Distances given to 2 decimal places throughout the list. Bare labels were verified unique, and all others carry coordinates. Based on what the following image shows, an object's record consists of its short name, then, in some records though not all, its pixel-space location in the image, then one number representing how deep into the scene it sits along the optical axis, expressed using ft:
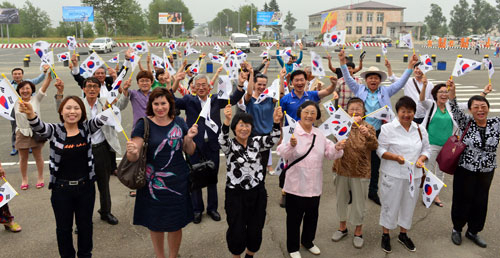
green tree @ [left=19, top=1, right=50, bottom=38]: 281.54
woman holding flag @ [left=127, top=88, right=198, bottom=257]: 11.36
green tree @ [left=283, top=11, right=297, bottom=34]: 469.57
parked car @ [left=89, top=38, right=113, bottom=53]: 120.80
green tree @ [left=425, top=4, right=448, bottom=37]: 387.96
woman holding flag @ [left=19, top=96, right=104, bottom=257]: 11.50
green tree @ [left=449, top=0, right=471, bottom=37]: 343.26
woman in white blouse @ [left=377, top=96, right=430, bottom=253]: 13.35
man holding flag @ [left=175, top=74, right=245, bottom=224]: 15.38
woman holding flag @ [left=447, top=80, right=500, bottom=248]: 13.66
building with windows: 312.91
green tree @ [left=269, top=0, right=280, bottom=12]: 411.34
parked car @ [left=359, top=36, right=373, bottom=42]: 221.25
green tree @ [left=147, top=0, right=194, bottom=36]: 365.22
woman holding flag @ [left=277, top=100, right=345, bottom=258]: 12.59
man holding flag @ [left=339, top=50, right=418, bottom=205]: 16.99
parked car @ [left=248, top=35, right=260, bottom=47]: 163.73
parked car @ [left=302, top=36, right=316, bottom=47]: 171.12
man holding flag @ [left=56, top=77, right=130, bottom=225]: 14.98
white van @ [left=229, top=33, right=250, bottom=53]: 132.63
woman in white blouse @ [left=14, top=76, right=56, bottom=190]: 17.70
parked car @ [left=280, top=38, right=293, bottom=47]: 163.53
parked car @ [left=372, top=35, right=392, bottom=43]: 210.67
